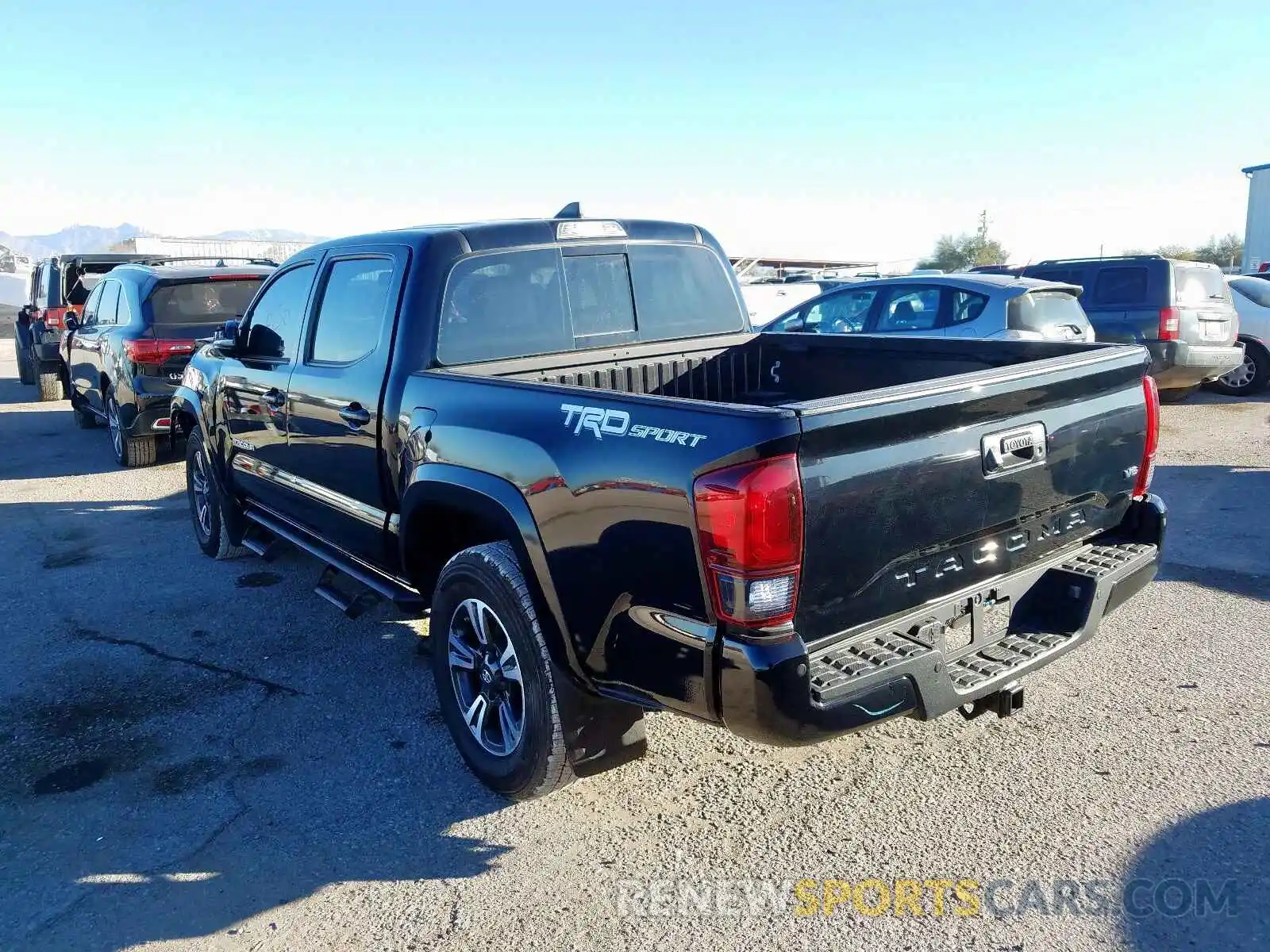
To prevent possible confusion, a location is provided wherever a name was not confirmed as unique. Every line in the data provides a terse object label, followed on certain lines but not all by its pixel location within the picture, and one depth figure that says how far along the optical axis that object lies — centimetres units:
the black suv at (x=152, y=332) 895
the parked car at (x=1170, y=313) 1057
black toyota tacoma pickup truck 259
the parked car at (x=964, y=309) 848
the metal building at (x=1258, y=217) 3912
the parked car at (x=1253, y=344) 1234
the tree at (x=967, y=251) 5873
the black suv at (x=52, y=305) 1345
